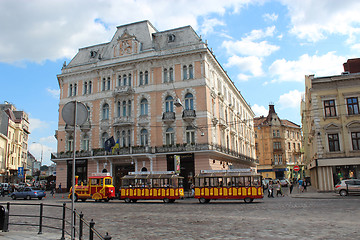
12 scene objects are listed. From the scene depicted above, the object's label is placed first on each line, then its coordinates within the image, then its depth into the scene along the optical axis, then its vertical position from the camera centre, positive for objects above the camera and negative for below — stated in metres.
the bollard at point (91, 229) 6.76 -1.21
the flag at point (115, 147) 38.41 +3.12
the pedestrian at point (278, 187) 31.53 -1.92
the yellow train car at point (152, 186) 25.69 -1.28
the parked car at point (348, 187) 26.65 -1.79
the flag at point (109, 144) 38.03 +3.50
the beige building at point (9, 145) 64.14 +6.74
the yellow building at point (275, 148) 76.31 +5.10
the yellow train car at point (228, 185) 23.53 -1.19
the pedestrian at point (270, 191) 30.13 -2.22
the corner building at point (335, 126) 32.00 +4.17
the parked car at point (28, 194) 32.72 -2.01
